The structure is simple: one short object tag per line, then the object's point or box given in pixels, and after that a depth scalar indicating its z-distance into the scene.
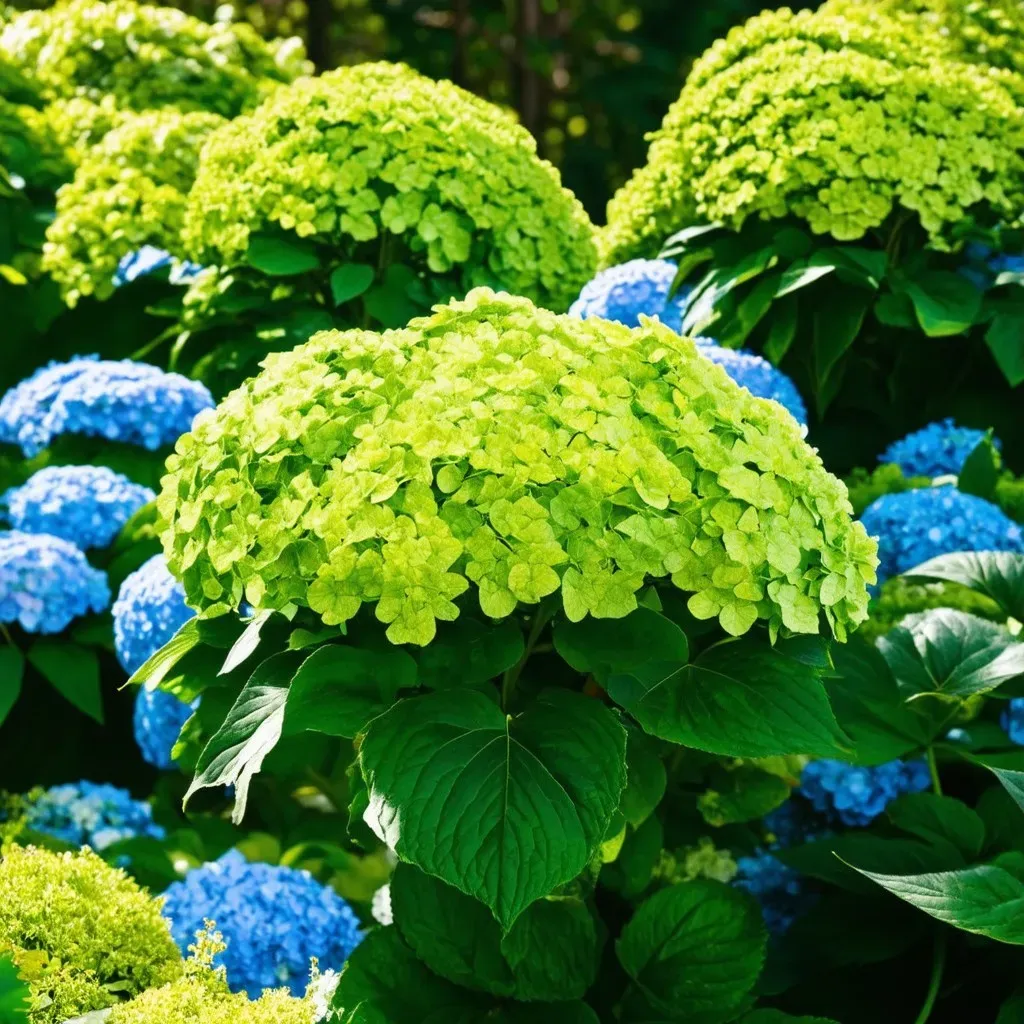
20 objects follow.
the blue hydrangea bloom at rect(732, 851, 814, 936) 2.49
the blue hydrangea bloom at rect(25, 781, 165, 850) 2.77
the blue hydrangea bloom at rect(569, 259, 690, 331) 3.35
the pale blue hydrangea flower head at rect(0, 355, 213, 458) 3.19
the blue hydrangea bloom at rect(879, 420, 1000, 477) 3.48
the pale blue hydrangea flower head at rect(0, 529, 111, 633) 2.81
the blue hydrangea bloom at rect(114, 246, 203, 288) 3.83
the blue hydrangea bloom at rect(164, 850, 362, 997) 2.25
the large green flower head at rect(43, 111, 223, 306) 3.91
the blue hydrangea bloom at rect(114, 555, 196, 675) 2.59
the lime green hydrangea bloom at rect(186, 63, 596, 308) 3.40
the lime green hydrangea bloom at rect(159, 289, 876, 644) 1.67
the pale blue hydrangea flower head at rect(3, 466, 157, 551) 3.01
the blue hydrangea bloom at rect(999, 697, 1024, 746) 2.46
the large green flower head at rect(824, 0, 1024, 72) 4.41
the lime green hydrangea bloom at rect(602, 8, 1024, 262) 3.50
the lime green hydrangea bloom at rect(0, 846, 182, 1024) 1.66
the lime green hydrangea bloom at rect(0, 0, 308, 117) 4.84
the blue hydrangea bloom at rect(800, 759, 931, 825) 2.53
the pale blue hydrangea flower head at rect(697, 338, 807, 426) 3.12
